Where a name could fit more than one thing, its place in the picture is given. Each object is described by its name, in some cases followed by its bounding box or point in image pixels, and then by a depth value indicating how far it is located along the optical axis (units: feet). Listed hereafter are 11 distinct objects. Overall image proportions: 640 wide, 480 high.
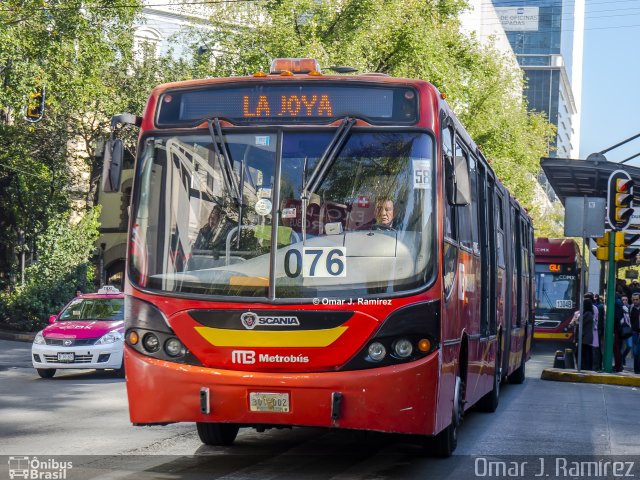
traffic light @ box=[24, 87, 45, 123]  78.21
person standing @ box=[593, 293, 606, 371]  81.51
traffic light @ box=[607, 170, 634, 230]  67.41
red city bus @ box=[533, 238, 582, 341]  119.55
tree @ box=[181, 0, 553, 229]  108.06
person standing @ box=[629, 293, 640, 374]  79.77
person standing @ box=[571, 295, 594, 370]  77.87
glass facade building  617.21
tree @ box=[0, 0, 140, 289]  79.87
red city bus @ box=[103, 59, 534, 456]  28.12
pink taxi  65.05
